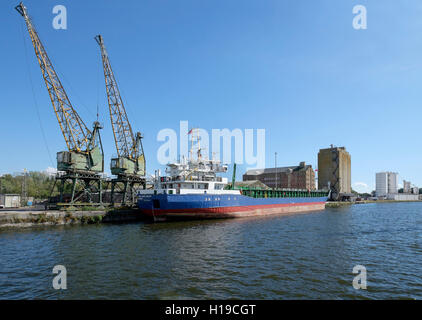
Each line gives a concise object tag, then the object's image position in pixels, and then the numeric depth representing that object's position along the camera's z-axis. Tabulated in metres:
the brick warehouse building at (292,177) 139.75
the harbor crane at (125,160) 54.53
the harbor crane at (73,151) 45.78
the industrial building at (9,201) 52.25
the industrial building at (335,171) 141.25
